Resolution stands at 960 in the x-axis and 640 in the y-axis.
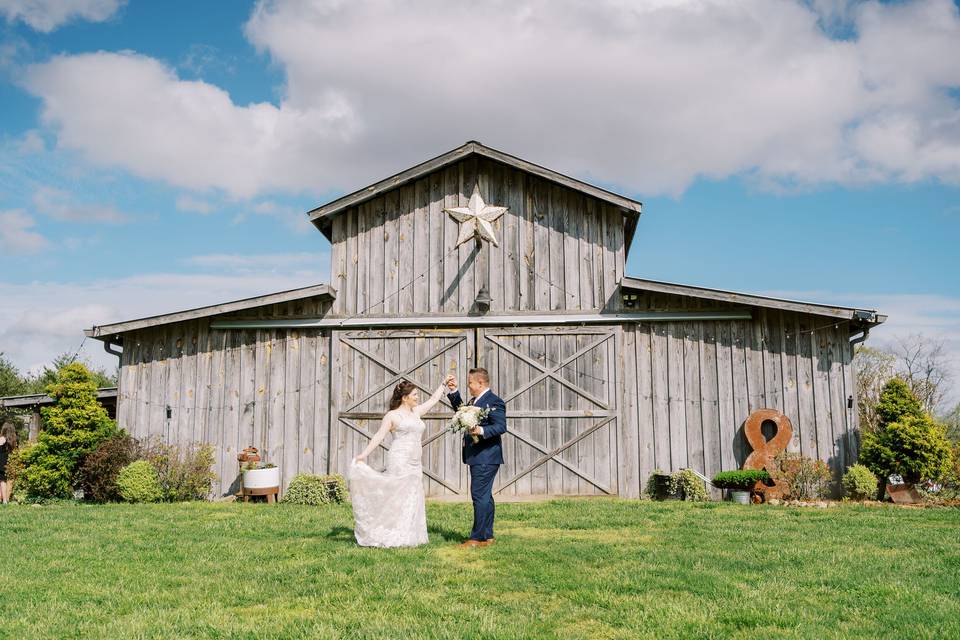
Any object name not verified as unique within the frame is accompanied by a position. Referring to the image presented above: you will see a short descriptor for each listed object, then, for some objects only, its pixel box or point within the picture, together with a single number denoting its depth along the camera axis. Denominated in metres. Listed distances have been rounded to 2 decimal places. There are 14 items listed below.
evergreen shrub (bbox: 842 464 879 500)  11.38
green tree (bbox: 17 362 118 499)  12.55
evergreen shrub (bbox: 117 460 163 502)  12.05
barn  12.40
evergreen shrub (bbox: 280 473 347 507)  12.02
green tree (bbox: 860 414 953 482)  11.33
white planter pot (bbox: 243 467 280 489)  12.33
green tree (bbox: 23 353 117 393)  30.77
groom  7.67
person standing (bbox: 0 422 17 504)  12.90
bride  7.62
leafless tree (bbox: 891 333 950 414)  22.30
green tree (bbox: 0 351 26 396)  32.72
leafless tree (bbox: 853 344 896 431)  16.02
